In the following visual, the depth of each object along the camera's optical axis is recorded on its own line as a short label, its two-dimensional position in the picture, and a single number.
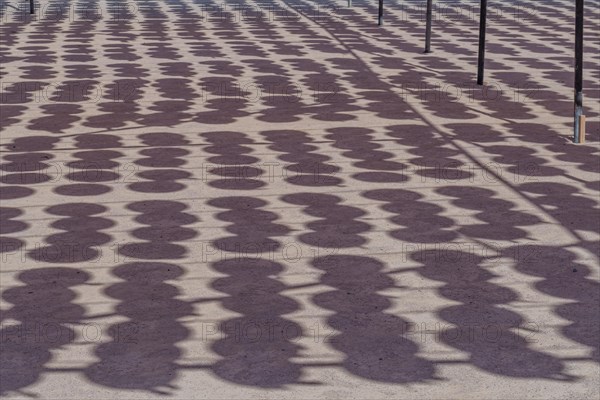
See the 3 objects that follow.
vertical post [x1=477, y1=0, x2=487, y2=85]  13.16
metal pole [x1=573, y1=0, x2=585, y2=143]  10.25
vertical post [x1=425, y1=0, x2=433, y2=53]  16.45
